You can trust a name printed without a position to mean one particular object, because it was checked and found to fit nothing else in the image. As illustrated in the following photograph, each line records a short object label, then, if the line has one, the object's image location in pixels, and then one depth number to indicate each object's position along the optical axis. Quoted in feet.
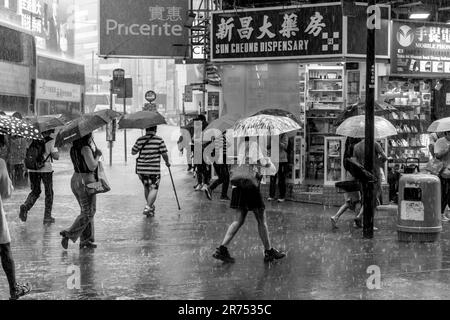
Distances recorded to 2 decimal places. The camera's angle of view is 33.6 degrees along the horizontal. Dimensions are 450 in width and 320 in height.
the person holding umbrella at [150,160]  47.55
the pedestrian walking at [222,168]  57.52
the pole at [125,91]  109.08
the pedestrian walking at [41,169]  44.62
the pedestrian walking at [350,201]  42.86
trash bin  37.93
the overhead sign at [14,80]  66.49
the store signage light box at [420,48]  58.03
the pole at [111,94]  101.32
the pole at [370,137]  38.99
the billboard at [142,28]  72.69
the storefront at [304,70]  56.85
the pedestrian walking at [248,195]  32.30
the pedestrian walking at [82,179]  34.91
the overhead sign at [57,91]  105.09
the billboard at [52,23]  112.16
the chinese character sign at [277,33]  56.85
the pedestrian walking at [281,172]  57.06
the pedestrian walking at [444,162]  45.62
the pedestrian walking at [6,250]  24.82
